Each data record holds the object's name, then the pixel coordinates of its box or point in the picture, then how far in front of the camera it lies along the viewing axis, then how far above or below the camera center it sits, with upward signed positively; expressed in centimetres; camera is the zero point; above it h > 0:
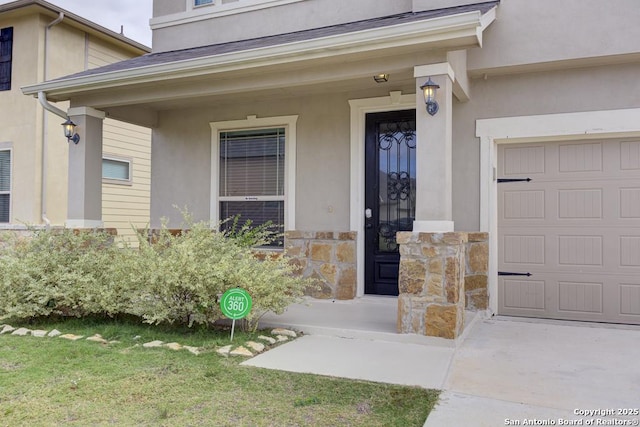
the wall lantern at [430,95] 445 +116
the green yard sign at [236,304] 418 -69
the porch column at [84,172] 644 +66
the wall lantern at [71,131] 642 +117
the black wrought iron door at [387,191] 606 +41
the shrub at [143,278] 441 -52
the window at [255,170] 666 +74
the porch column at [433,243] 426 -16
